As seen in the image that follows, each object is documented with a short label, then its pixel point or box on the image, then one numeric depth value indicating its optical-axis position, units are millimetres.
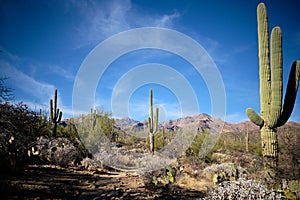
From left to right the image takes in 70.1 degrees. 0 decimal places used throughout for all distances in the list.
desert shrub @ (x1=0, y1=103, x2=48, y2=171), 6634
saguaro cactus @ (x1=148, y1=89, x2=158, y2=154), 16500
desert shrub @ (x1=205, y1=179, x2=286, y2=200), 3758
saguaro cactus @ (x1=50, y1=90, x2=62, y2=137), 16922
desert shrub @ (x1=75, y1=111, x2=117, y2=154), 13797
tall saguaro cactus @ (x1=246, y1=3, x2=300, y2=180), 7293
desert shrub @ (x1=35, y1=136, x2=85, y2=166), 9750
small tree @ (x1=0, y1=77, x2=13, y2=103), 6297
